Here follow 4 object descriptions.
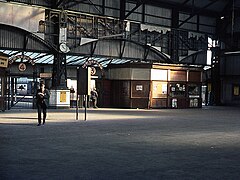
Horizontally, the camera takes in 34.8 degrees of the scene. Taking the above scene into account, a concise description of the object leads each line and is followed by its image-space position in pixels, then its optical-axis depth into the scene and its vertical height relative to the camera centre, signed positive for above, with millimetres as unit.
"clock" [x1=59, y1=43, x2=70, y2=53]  31625 +3305
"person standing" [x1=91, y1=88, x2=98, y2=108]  34031 -756
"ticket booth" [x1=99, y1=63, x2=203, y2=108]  33781 +248
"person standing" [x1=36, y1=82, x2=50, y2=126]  16984 -512
